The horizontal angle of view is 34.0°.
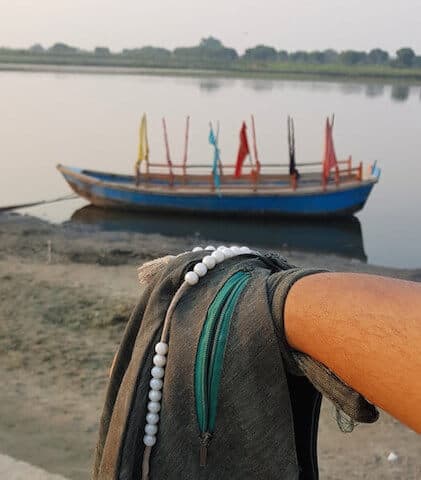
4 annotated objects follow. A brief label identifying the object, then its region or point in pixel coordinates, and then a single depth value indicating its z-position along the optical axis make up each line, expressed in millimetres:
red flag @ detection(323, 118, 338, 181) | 16297
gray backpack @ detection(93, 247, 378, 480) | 816
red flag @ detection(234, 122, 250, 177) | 16812
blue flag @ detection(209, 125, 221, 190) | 16383
